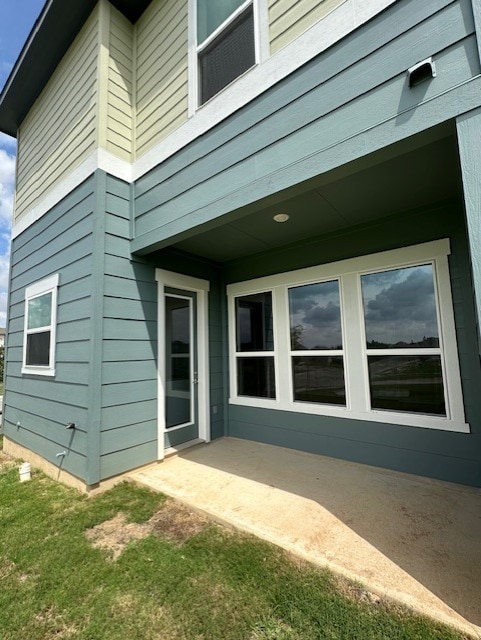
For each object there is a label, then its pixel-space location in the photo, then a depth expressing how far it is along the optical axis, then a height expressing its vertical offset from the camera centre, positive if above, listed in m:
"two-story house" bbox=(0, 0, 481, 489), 1.95 +1.23
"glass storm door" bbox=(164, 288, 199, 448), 3.91 -0.16
